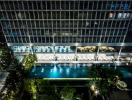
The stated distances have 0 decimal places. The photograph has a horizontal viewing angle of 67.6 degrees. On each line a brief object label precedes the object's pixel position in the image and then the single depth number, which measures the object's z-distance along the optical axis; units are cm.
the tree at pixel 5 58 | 3514
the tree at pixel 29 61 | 3438
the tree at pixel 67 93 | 2617
